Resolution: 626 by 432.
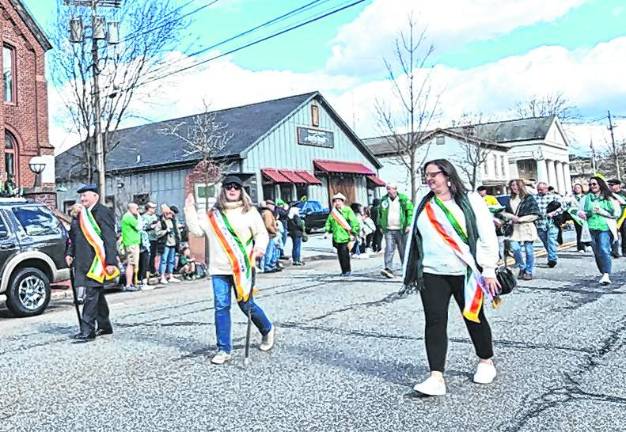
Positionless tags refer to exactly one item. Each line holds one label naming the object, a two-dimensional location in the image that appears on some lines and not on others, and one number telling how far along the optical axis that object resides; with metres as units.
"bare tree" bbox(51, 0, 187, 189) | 24.72
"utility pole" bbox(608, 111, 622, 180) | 61.03
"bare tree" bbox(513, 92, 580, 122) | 73.95
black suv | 10.92
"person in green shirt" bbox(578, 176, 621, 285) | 10.41
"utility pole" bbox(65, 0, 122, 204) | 21.28
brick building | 26.12
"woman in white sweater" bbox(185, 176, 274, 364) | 6.27
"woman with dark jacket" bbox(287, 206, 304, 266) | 17.45
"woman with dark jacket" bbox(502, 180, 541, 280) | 11.47
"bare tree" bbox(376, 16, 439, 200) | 32.16
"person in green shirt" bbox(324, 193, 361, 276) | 13.33
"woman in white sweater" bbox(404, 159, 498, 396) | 5.05
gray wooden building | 34.81
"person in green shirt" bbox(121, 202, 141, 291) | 13.53
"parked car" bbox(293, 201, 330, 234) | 30.83
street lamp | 22.58
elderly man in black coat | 7.64
